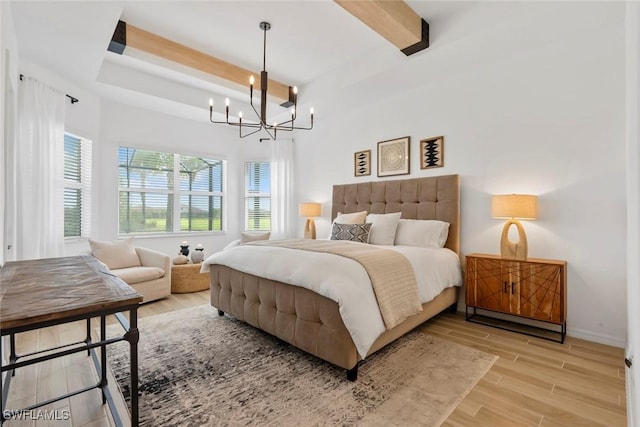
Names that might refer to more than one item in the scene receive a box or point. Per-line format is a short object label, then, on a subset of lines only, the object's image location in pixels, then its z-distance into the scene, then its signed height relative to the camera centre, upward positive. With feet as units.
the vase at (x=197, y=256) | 14.36 -2.27
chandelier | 8.81 +3.56
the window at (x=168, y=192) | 14.93 +0.93
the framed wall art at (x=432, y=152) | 11.65 +2.32
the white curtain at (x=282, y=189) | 17.93 +1.24
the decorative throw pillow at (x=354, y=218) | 12.43 -0.34
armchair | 11.26 -2.28
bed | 6.38 -2.26
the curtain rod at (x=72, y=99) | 11.44 +4.22
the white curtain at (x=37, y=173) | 9.50 +1.19
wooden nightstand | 8.22 -2.34
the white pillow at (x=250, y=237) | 15.11 -1.42
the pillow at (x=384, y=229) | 11.14 -0.72
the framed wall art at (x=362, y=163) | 14.16 +2.28
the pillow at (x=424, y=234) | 10.61 -0.85
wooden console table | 3.36 -1.17
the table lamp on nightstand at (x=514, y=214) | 8.65 -0.09
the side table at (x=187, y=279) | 13.23 -3.14
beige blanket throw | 6.70 -1.65
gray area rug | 5.26 -3.63
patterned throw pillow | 11.28 -0.87
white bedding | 6.09 -1.60
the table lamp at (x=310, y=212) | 15.98 -0.12
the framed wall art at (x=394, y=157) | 12.73 +2.35
